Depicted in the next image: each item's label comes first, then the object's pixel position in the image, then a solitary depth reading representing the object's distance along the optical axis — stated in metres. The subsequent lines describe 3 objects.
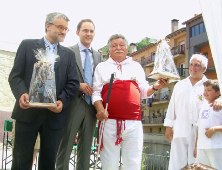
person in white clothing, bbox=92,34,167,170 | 3.38
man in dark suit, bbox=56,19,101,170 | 3.55
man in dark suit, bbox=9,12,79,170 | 2.98
